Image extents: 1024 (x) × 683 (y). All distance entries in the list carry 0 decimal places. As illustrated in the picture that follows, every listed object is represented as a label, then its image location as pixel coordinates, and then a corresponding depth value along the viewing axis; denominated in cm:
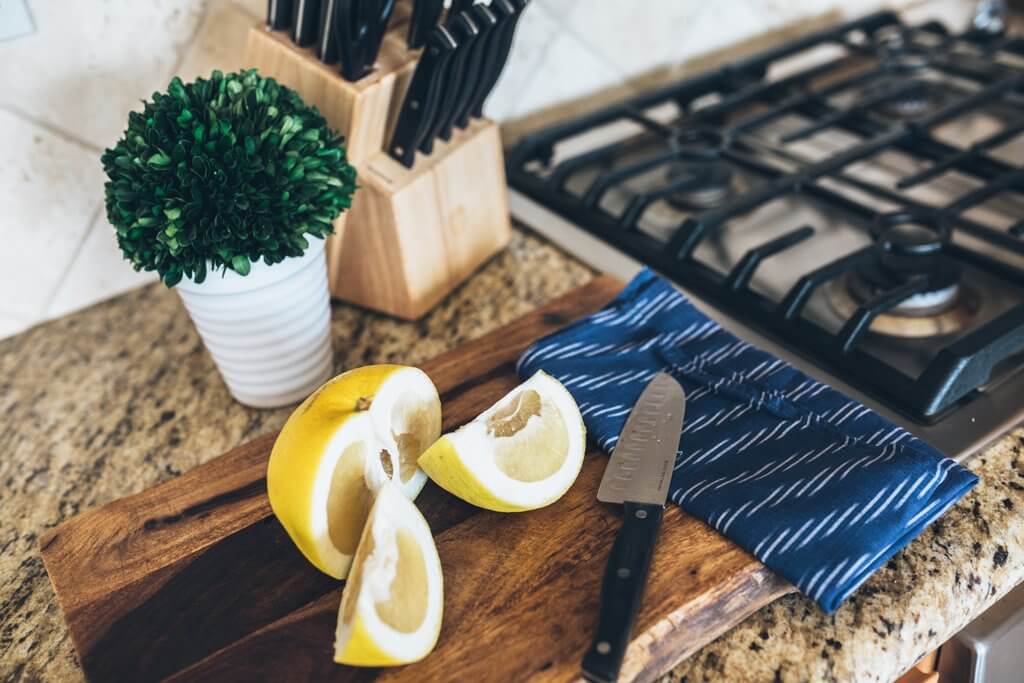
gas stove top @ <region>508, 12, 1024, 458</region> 68
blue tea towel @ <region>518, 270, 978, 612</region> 53
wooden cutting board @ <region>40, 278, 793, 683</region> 50
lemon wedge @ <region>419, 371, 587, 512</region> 54
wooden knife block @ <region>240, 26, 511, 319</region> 72
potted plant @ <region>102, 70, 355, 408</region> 58
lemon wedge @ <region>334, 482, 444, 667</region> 46
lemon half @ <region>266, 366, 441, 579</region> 51
